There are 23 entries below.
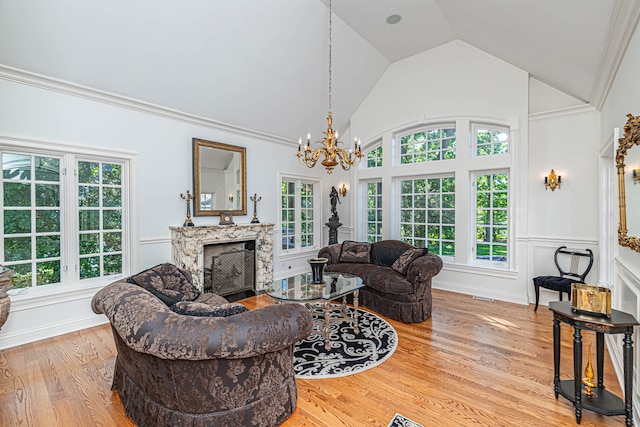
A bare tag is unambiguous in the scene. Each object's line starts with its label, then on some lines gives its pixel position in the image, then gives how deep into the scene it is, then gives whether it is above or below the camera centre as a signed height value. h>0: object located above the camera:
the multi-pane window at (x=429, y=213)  5.75 -0.02
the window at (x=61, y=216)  3.45 -0.04
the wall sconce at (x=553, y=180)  4.65 +0.50
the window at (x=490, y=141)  5.19 +1.28
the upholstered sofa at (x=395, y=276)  4.02 -0.95
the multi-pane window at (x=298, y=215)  6.61 -0.05
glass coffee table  3.29 -0.94
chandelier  3.40 +0.72
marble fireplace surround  4.54 -0.50
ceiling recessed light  4.74 +3.15
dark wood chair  4.17 -0.91
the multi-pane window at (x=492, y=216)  5.21 -0.08
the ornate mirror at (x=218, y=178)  4.93 +0.62
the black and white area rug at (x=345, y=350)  2.87 -1.51
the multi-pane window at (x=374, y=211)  6.72 +0.03
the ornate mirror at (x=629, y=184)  2.28 +0.23
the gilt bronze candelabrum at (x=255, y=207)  5.78 +0.11
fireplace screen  5.09 -1.06
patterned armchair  1.77 -0.97
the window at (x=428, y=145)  5.70 +1.35
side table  2.01 -1.12
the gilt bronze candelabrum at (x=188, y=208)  4.72 +0.08
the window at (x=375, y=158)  6.68 +1.26
